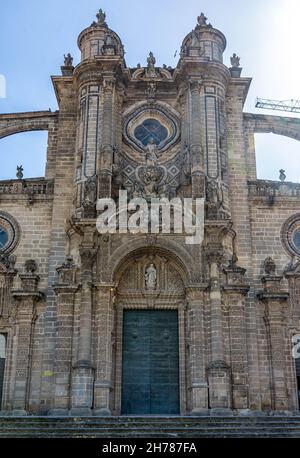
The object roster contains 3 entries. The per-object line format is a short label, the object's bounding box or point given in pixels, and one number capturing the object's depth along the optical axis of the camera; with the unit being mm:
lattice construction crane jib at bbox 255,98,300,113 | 36656
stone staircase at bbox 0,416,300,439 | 16219
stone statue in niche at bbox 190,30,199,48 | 24675
